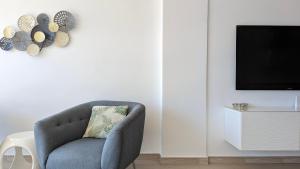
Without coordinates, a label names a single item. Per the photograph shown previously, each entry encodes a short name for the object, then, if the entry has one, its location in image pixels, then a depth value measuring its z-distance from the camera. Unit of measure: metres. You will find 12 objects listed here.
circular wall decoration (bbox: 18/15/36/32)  3.55
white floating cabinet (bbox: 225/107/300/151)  3.13
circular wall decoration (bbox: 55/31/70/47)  3.58
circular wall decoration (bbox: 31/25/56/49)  3.56
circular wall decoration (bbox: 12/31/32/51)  3.56
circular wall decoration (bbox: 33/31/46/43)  3.55
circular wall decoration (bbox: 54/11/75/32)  3.56
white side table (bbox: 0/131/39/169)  2.95
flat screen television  3.46
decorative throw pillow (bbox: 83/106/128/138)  3.06
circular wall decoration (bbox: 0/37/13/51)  3.58
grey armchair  2.45
